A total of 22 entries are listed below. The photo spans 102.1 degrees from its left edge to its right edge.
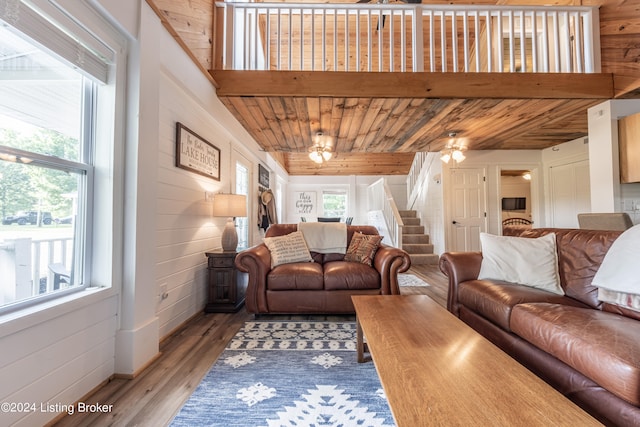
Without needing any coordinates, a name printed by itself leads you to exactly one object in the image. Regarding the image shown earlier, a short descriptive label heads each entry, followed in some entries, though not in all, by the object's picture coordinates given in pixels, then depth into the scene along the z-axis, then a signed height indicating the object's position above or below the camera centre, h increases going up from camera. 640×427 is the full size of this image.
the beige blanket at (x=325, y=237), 3.20 -0.20
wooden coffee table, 0.75 -0.57
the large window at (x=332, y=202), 7.95 +0.58
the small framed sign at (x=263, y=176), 5.13 +0.95
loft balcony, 2.75 +1.49
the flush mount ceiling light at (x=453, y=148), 3.98 +1.15
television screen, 7.35 +0.49
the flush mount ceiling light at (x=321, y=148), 4.11 +1.19
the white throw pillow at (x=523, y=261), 1.93 -0.32
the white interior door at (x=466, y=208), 5.07 +0.25
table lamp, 2.77 +0.12
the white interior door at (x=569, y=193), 4.22 +0.48
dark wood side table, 2.73 -0.66
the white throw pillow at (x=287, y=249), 2.82 -0.32
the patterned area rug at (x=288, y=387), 1.29 -0.98
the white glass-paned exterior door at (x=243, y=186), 3.80 +0.56
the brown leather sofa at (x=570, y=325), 1.04 -0.55
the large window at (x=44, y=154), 1.13 +0.34
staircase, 5.25 -0.47
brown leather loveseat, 2.54 -0.63
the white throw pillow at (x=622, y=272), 1.42 -0.30
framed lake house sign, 2.33 +0.69
